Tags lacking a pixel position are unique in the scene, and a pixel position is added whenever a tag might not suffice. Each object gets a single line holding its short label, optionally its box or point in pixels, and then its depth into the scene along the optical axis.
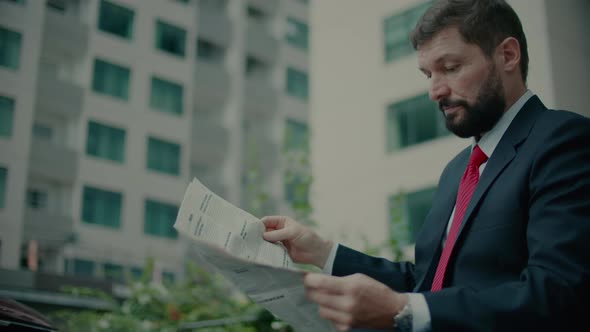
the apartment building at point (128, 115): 13.15
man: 1.12
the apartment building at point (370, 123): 8.66
